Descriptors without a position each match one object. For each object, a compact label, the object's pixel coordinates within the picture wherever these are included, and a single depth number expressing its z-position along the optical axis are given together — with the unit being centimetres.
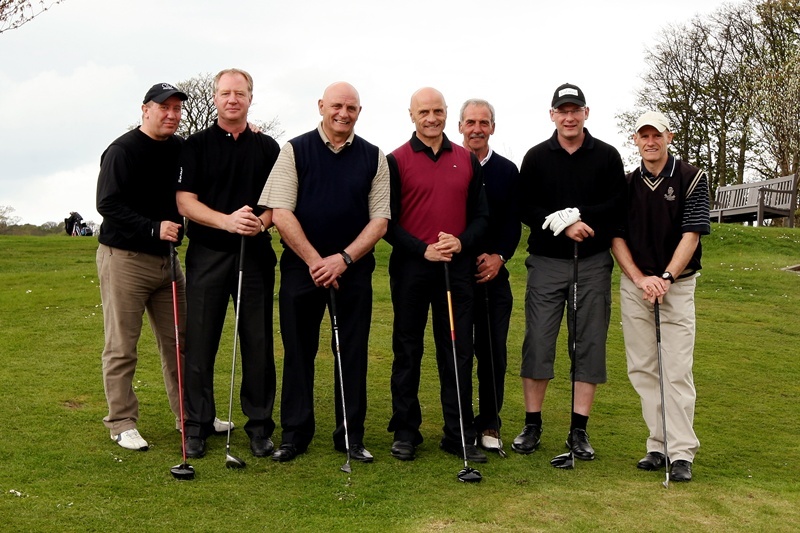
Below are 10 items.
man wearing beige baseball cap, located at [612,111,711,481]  626
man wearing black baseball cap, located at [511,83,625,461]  652
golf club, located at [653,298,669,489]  616
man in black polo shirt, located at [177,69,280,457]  618
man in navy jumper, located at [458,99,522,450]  671
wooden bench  2689
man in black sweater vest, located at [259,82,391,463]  607
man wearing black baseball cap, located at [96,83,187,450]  617
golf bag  4000
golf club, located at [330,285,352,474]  611
